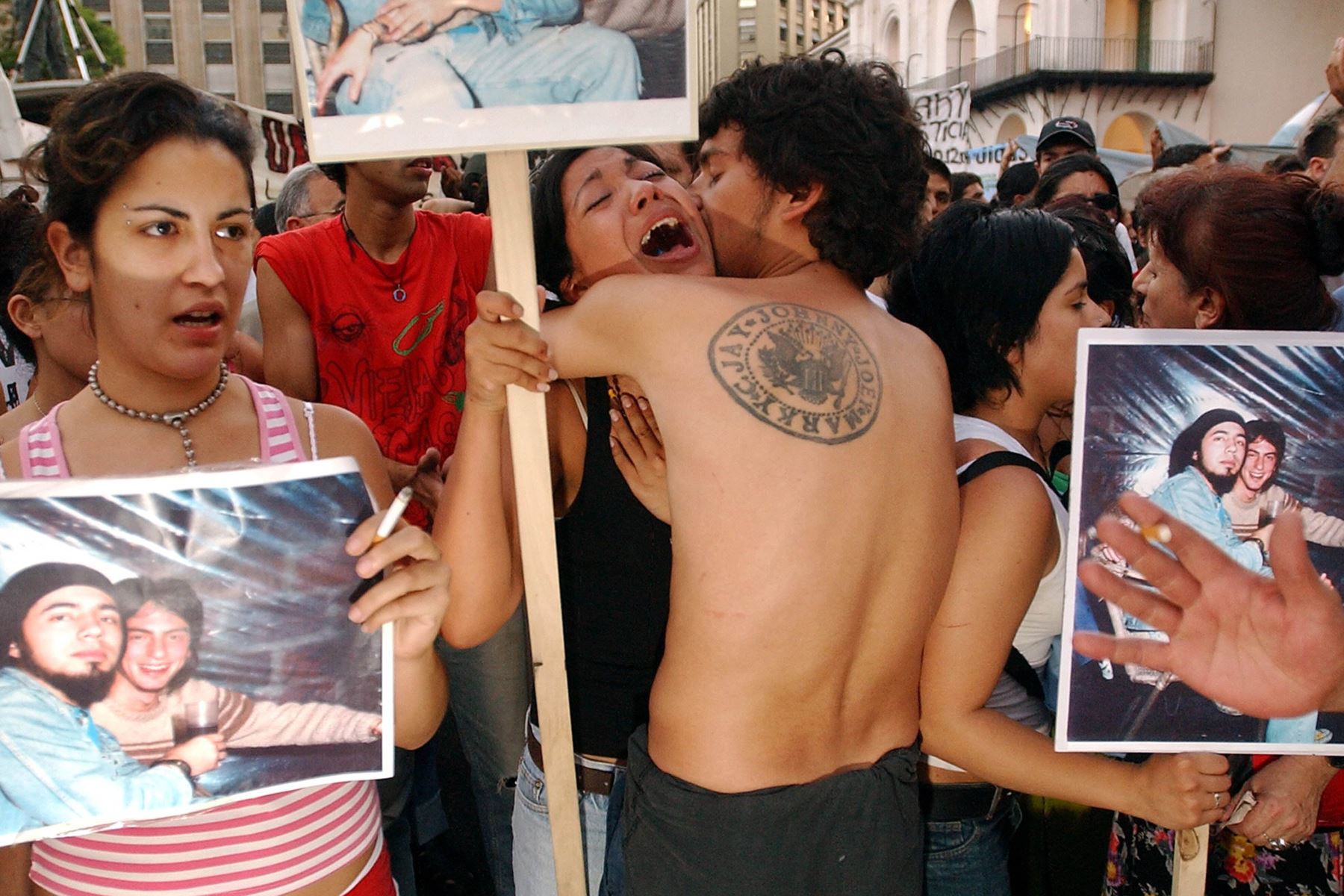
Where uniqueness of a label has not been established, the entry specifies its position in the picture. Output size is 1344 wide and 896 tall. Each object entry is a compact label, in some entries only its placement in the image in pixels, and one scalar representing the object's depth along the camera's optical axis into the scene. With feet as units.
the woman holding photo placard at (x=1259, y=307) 6.38
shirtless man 4.91
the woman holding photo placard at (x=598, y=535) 5.29
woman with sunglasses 15.03
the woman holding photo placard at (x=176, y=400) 4.72
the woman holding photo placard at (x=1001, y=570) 5.69
